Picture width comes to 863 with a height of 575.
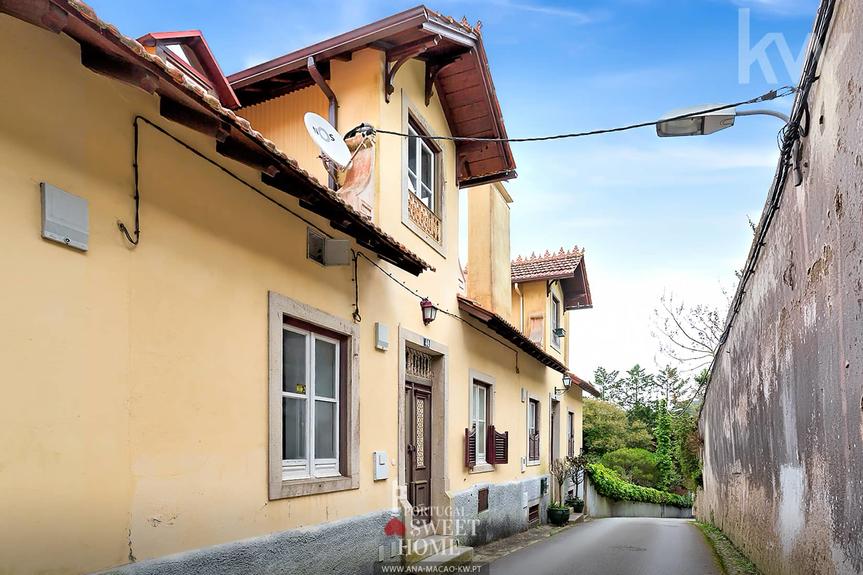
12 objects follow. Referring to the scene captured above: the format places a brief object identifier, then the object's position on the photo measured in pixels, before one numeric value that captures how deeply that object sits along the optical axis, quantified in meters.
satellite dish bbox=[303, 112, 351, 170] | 6.96
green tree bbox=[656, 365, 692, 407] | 48.75
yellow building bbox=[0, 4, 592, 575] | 3.80
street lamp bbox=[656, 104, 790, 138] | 6.09
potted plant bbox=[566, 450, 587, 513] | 19.72
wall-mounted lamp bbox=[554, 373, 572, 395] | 19.23
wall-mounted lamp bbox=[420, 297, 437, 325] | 9.64
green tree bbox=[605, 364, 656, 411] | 73.25
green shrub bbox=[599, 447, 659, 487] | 34.88
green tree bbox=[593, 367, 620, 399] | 76.38
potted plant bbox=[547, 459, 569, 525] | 16.73
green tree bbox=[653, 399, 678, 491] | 35.72
